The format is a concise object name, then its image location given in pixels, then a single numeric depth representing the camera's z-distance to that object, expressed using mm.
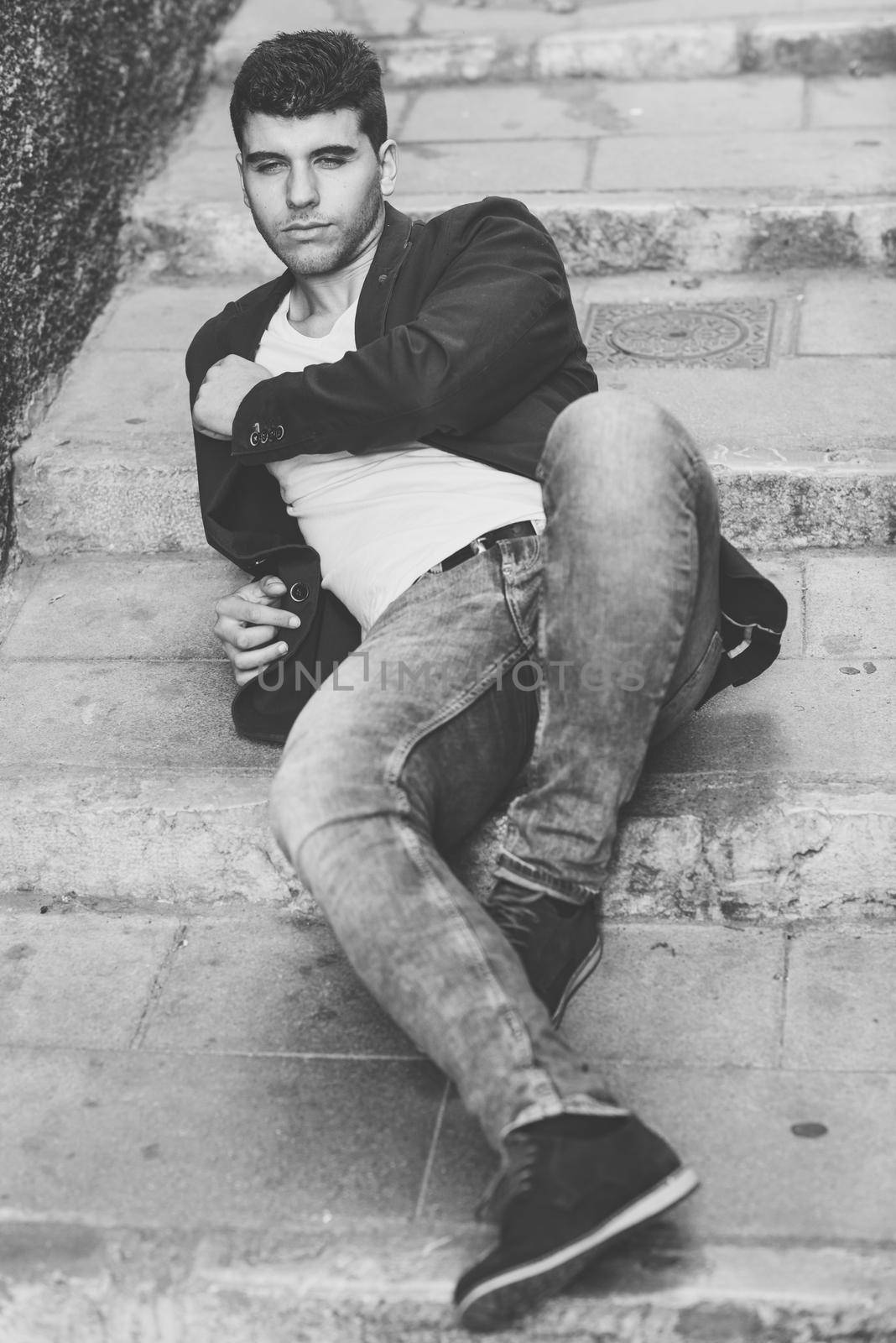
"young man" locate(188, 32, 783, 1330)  2207
